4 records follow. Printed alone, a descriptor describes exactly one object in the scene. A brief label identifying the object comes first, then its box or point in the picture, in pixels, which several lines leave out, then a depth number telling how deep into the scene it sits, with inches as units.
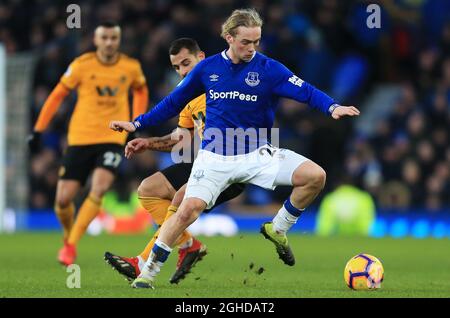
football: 634.8
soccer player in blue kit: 634.2
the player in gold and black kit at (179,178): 699.4
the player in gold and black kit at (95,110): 892.6
